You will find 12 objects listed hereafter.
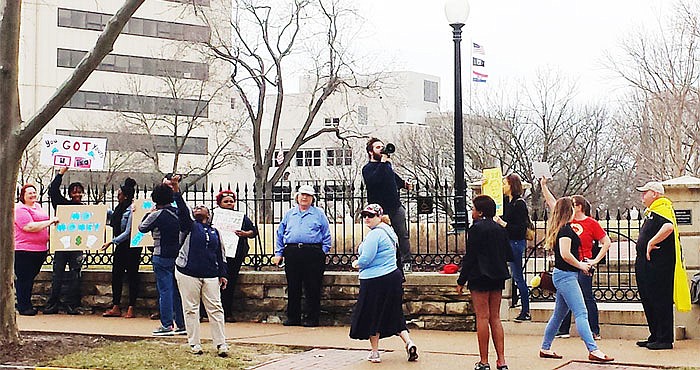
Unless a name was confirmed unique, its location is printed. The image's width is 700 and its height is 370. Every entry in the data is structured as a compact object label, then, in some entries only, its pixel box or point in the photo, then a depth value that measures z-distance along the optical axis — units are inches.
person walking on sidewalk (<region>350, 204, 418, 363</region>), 397.1
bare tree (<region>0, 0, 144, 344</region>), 418.0
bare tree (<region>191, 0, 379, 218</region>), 1414.9
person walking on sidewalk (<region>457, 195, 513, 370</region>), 366.3
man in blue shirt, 506.3
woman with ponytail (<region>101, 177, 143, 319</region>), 546.6
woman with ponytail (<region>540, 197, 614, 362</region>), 383.9
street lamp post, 527.6
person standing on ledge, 490.6
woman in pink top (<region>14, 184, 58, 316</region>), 543.8
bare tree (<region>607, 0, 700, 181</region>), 1122.0
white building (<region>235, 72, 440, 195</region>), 2351.1
